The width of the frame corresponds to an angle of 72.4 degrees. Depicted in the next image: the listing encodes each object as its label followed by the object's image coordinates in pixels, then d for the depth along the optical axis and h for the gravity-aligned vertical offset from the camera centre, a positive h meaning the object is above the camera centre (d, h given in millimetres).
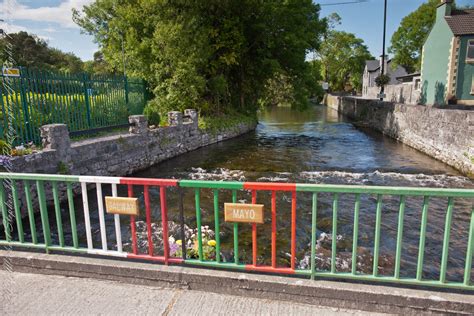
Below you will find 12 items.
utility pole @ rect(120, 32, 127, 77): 18164 +2557
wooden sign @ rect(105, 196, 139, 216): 3564 -1126
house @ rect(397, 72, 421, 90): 36762 +2530
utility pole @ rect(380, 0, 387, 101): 29866 +6846
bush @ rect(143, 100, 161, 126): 14922 -623
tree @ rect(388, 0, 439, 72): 53375 +10704
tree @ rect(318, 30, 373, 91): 72875 +9628
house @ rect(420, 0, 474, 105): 27000 +3530
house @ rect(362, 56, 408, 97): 61062 +5053
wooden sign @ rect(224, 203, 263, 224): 3289 -1133
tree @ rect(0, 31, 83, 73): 39656 +6824
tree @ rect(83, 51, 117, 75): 54753 +7710
